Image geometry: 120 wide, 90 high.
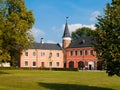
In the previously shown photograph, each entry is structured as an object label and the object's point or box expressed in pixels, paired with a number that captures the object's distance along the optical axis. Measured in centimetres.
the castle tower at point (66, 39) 6925
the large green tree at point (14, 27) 3278
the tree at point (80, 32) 8540
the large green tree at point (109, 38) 1521
